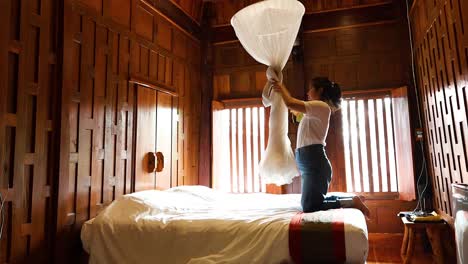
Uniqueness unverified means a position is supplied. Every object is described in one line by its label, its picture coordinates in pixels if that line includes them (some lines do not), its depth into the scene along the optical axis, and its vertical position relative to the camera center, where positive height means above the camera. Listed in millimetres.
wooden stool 2646 -639
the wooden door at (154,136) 3057 +244
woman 2168 -7
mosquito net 2305 +768
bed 1765 -426
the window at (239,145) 4211 +185
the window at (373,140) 3719 +192
